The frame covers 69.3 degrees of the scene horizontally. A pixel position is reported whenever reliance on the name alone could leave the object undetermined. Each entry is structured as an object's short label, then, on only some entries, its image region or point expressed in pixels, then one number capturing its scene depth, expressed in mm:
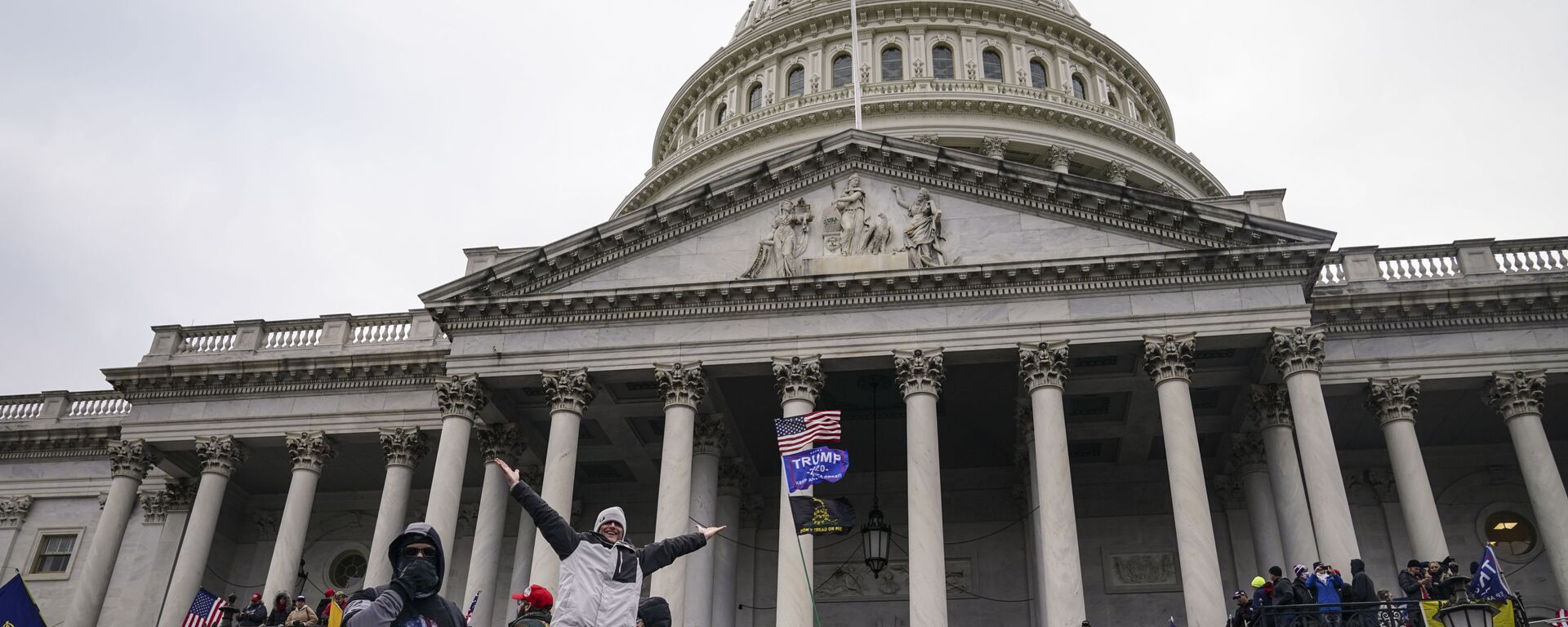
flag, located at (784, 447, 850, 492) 19391
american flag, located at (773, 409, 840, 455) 20078
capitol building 22969
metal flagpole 37250
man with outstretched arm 7137
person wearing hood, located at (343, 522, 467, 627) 5508
